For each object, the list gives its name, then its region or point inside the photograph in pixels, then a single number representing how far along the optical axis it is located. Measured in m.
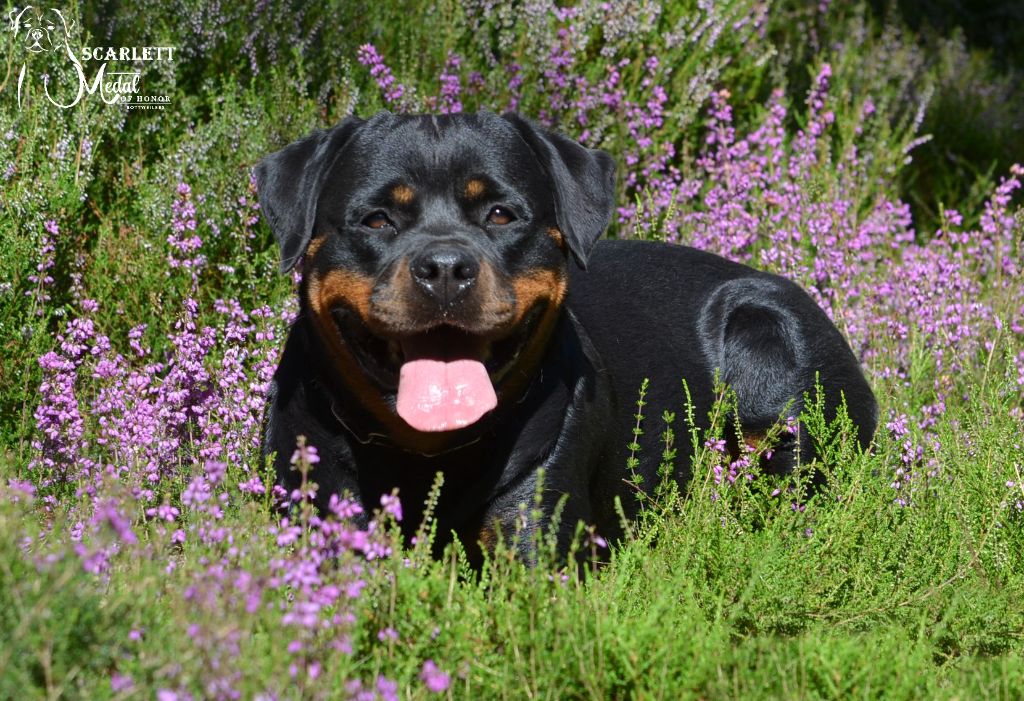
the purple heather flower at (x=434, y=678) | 2.13
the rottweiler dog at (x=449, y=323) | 2.47
